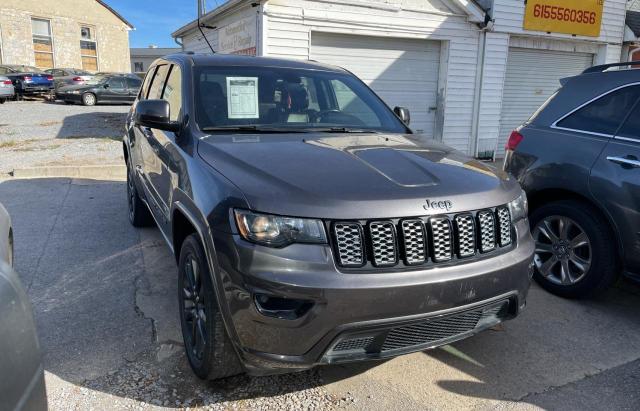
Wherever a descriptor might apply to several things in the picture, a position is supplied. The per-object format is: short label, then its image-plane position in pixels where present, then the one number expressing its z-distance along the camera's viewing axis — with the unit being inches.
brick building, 1274.6
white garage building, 371.2
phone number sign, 439.5
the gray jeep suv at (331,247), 85.8
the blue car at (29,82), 996.6
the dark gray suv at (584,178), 138.0
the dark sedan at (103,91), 885.2
